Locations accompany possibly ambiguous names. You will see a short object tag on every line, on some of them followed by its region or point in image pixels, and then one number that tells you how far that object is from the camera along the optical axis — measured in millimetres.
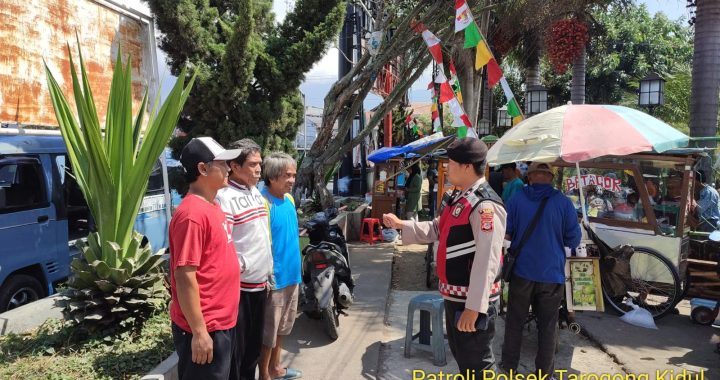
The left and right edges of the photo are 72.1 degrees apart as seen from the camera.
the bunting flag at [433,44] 7497
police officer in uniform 2607
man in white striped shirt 3023
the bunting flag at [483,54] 6258
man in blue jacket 3637
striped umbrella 3893
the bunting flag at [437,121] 10806
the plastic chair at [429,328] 4105
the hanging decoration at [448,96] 6555
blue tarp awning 8648
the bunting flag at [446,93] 6733
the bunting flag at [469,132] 6581
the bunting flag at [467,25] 6418
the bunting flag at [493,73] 6477
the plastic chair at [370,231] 9641
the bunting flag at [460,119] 6531
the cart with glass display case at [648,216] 5238
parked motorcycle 4480
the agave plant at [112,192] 3678
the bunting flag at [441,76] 7043
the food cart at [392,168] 8848
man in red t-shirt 2205
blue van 4977
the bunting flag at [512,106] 6523
